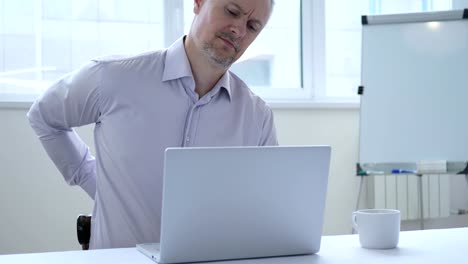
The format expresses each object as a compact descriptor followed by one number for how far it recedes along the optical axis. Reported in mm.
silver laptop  2062
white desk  2150
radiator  5019
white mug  2297
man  2678
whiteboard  4512
